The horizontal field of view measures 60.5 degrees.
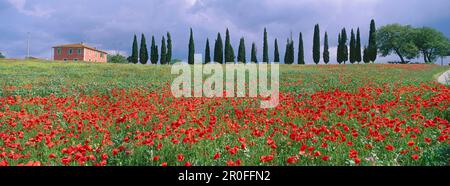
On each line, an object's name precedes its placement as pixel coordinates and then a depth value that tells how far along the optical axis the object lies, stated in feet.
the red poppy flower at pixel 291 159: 17.60
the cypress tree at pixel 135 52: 298.35
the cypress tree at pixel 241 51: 289.12
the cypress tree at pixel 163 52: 292.20
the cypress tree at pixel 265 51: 285.43
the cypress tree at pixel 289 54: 288.30
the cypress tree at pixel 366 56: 283.59
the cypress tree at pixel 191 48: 289.94
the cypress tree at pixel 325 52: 288.30
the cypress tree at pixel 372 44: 286.05
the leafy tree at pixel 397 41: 298.15
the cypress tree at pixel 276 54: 291.79
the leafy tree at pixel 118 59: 439.35
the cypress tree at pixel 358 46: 274.36
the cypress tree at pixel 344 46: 279.08
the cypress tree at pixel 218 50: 284.61
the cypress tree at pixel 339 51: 281.13
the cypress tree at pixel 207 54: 282.77
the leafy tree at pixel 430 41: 306.18
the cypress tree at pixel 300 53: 283.59
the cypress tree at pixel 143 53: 299.42
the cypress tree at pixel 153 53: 297.33
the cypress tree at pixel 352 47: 275.39
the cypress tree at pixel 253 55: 300.61
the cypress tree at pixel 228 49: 277.85
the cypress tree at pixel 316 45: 285.84
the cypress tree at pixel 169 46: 290.54
